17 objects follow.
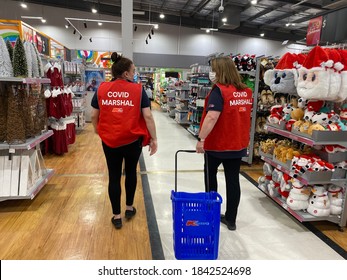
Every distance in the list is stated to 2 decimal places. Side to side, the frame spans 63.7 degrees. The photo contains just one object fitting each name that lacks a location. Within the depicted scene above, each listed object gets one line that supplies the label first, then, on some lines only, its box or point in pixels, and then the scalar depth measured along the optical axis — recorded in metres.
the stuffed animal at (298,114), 3.15
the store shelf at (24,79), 2.93
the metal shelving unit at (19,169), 3.12
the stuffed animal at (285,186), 3.14
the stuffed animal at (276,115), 3.49
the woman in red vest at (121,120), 2.42
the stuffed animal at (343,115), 2.88
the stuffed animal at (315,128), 2.73
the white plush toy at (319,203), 2.85
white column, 4.22
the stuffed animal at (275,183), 3.33
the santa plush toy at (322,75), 2.56
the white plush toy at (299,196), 2.94
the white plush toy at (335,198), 2.88
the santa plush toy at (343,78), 2.57
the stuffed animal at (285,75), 3.21
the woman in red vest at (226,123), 2.46
